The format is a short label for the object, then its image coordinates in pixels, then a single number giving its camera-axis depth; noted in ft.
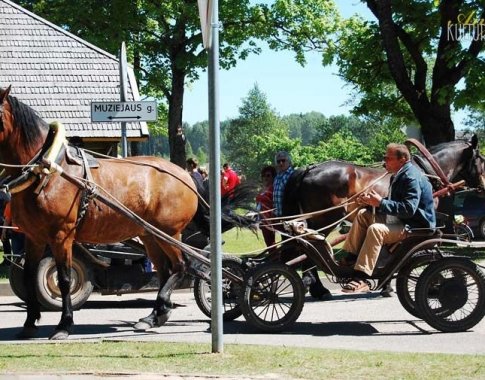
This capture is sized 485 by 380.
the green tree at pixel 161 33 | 112.68
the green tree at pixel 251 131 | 371.45
